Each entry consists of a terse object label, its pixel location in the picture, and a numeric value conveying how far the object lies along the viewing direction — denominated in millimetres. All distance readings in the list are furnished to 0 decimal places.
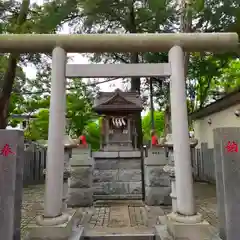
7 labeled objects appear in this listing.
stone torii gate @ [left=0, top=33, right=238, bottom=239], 4535
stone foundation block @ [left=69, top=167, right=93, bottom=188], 8445
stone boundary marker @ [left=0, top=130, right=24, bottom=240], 3320
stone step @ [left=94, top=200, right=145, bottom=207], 8515
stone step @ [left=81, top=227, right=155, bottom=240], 5020
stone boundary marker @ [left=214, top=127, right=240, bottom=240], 3736
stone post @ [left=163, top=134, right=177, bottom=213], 5574
